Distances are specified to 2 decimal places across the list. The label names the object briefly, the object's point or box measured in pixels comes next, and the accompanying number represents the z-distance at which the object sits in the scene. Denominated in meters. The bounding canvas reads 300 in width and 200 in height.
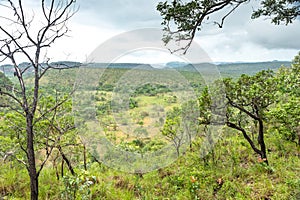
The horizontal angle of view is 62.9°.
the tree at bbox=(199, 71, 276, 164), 4.50
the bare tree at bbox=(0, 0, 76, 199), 2.96
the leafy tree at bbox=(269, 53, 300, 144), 3.50
